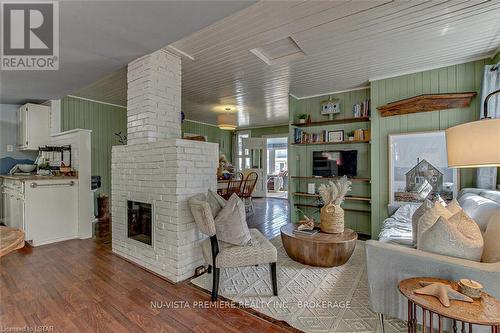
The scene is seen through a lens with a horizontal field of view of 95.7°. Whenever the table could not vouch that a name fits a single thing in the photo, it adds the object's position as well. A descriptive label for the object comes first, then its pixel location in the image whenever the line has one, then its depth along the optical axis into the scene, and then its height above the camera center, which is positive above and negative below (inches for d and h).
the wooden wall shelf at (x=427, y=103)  121.2 +35.6
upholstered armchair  79.3 -30.8
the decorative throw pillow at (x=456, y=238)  54.0 -17.6
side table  39.3 -26.4
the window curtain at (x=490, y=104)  101.9 +27.9
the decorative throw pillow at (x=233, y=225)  83.5 -22.0
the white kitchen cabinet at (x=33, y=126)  159.3 +29.4
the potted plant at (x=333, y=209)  105.5 -20.0
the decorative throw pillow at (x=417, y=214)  78.3 -17.5
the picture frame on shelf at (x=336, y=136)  167.8 +22.7
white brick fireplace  93.2 -2.3
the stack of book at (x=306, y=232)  105.9 -31.3
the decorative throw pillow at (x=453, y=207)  67.6 -12.6
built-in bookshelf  160.4 +13.6
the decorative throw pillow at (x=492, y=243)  54.5 -19.4
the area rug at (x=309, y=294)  67.6 -46.6
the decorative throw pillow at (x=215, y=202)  94.2 -15.1
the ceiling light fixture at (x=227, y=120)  217.5 +44.8
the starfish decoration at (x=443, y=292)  43.5 -25.4
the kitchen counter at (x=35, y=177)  126.3 -6.2
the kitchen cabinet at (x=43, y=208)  127.8 -24.5
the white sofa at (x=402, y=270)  49.2 -24.9
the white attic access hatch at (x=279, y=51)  104.9 +57.0
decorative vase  105.4 -24.7
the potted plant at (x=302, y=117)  179.3 +39.2
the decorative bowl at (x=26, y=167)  154.5 -0.1
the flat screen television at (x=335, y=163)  163.5 +2.3
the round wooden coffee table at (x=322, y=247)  97.8 -36.1
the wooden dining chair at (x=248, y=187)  191.9 -18.6
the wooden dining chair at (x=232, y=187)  174.1 -16.5
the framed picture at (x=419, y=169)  127.7 -1.9
